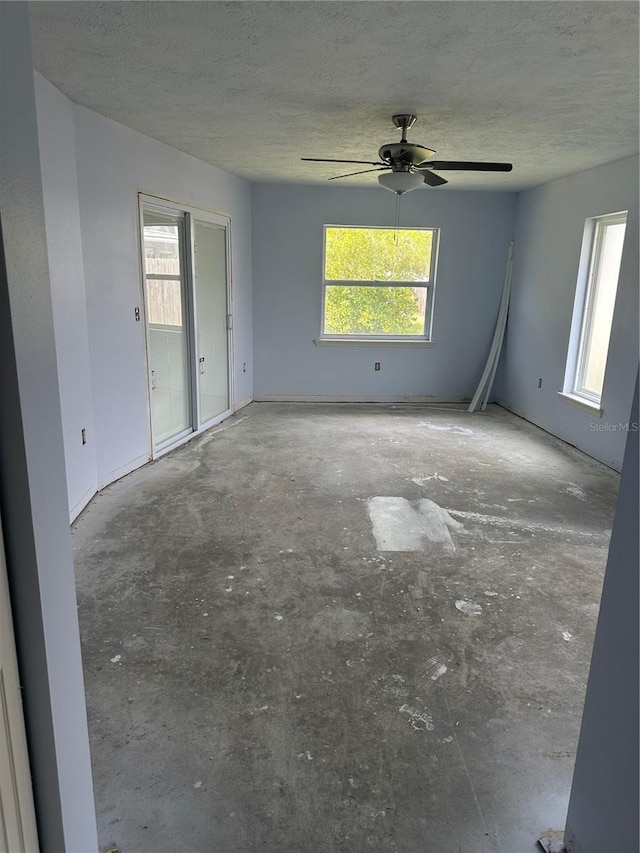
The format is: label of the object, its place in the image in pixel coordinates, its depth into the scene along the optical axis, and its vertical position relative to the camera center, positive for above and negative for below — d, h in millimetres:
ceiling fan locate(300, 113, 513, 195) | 3371 +853
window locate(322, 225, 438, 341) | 6383 +196
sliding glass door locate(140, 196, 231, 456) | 4355 -168
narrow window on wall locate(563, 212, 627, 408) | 4738 -28
